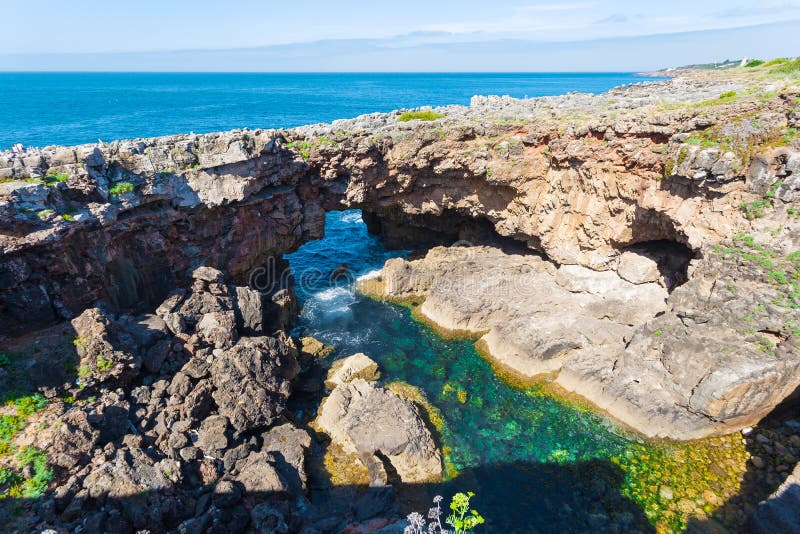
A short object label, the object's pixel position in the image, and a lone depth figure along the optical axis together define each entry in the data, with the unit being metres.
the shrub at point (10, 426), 16.62
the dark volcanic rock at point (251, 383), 20.75
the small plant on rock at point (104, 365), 19.52
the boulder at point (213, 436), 19.09
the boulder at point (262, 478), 17.34
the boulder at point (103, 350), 19.52
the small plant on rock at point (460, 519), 7.62
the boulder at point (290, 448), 18.79
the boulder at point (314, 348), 27.96
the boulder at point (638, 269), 26.28
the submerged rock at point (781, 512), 14.24
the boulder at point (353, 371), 25.42
